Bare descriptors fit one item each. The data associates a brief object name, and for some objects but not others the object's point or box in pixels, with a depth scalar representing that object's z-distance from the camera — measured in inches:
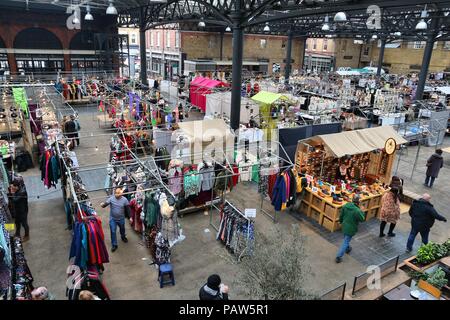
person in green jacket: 282.0
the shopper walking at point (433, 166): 443.7
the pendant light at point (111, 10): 629.2
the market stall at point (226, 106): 701.3
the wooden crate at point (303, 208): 376.4
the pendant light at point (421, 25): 583.8
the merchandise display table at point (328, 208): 342.6
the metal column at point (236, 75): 490.6
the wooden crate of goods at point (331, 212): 338.3
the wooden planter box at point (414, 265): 244.6
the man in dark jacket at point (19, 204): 289.9
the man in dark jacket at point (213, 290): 190.9
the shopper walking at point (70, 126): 512.1
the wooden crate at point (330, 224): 343.3
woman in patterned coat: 318.3
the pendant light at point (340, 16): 478.0
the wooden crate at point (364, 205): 359.3
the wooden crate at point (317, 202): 355.3
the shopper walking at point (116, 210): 289.3
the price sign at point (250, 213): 285.5
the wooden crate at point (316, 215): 358.3
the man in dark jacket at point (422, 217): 286.7
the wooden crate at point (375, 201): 368.8
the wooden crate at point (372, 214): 371.4
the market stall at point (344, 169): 358.0
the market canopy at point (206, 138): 418.4
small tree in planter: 167.6
